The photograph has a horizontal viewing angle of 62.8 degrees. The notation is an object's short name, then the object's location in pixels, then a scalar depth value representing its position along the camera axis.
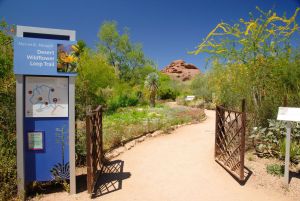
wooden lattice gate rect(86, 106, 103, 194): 4.14
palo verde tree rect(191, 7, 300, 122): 6.89
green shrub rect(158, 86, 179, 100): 31.59
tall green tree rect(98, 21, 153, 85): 35.78
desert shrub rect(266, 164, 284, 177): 5.27
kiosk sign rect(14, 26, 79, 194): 4.00
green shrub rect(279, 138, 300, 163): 5.61
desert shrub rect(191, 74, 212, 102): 26.31
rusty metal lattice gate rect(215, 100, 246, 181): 4.93
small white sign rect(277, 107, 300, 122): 4.62
